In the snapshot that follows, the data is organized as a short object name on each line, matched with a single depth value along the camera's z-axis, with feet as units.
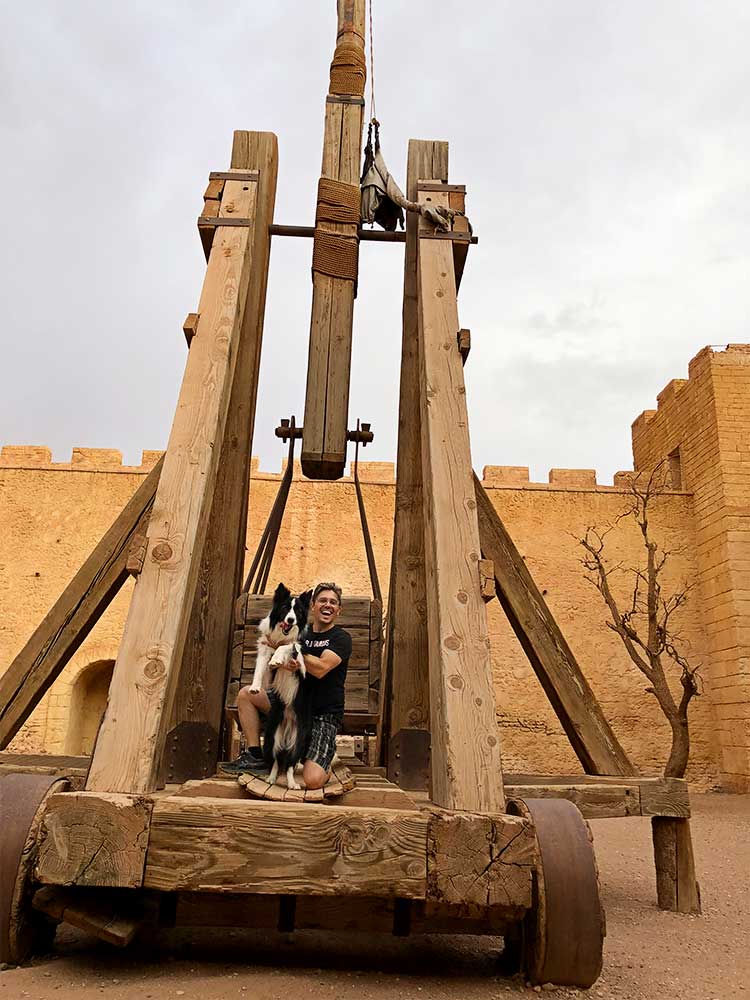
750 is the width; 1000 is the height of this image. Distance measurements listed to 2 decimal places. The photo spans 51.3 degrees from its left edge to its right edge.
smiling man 8.29
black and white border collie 8.22
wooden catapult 6.59
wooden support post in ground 12.89
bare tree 34.27
